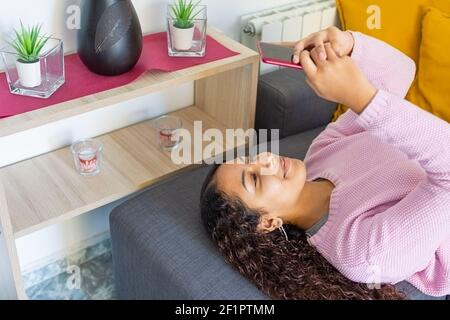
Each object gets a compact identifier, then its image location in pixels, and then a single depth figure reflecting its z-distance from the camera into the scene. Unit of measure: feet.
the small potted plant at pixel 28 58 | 3.84
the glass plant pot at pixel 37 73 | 3.89
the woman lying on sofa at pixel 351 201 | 3.48
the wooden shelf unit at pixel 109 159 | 3.92
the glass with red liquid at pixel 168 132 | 4.91
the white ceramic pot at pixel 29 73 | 3.85
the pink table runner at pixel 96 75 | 3.83
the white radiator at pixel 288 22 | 5.38
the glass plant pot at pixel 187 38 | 4.42
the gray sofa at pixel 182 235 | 3.92
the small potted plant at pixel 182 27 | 4.40
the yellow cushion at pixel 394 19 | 5.43
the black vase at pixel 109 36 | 3.98
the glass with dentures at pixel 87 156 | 4.57
